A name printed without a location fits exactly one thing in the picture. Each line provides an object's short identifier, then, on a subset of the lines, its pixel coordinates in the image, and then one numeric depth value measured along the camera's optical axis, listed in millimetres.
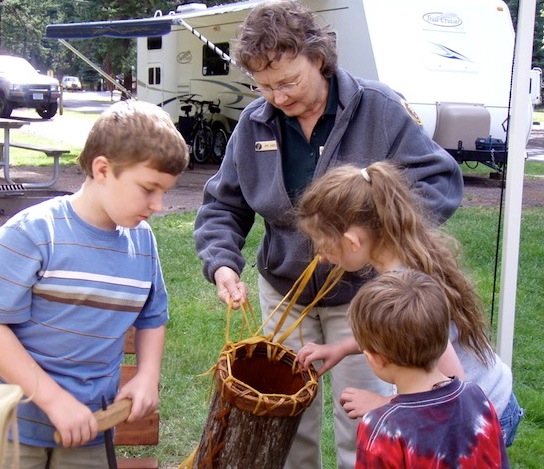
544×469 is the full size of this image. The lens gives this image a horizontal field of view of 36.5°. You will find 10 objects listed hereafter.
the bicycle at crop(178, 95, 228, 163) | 14773
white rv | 11586
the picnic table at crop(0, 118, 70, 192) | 8935
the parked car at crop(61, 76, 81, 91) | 58406
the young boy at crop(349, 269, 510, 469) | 1759
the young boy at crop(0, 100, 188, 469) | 1838
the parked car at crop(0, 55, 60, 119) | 21317
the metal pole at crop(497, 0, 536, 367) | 3211
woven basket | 2125
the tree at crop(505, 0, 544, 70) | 31200
